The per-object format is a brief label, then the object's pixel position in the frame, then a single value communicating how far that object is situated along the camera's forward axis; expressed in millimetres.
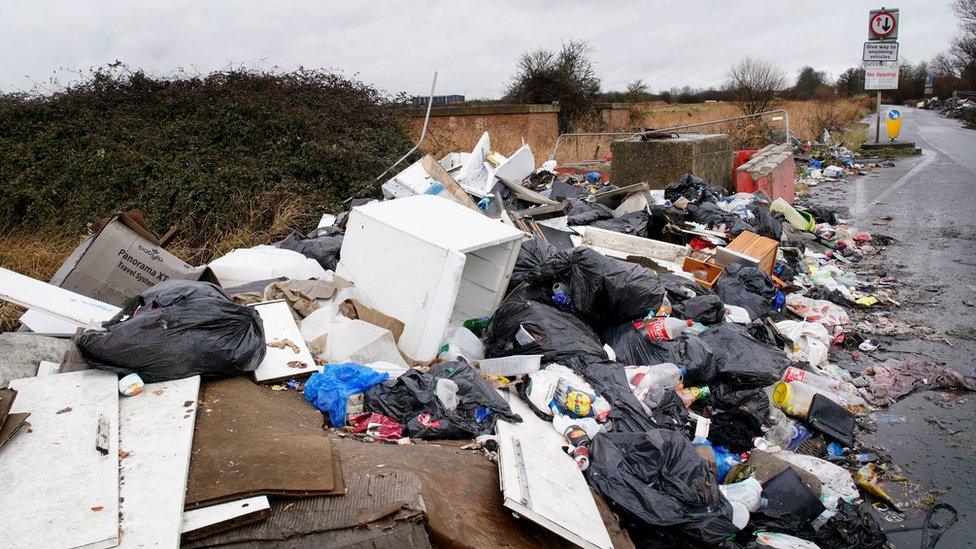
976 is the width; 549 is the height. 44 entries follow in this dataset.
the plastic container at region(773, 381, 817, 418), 3986
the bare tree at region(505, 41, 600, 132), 16797
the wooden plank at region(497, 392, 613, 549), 2357
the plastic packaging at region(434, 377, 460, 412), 3098
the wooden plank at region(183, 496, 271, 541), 1971
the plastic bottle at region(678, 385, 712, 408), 3850
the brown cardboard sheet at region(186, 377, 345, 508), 2143
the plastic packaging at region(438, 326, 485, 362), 3904
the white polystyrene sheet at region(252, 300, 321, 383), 3176
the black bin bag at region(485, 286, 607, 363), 3852
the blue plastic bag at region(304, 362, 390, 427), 3020
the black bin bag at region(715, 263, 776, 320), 5215
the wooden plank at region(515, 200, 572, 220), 6513
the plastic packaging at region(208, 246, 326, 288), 4555
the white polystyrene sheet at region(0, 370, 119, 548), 1881
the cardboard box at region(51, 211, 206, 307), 4117
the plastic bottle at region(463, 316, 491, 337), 4309
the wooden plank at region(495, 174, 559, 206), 7207
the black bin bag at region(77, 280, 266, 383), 2734
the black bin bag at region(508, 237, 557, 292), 4543
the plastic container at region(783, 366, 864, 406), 4160
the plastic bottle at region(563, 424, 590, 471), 3031
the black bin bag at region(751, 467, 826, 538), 3021
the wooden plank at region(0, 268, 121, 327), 3465
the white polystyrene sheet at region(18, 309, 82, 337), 3525
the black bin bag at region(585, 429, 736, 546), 2760
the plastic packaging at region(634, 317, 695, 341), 4164
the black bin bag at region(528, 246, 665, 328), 4078
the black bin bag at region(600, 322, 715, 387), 4031
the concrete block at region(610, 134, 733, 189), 8922
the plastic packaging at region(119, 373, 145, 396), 2664
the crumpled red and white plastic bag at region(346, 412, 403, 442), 2916
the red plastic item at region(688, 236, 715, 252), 6539
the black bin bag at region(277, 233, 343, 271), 5047
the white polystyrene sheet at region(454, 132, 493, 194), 7367
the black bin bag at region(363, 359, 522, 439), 2994
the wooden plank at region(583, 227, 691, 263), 6094
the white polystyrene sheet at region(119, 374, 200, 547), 1924
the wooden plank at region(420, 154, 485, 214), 6188
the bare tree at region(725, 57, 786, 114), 18516
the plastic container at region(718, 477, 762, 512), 3061
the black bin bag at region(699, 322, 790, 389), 4035
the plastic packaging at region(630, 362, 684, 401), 3754
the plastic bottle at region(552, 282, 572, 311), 4215
